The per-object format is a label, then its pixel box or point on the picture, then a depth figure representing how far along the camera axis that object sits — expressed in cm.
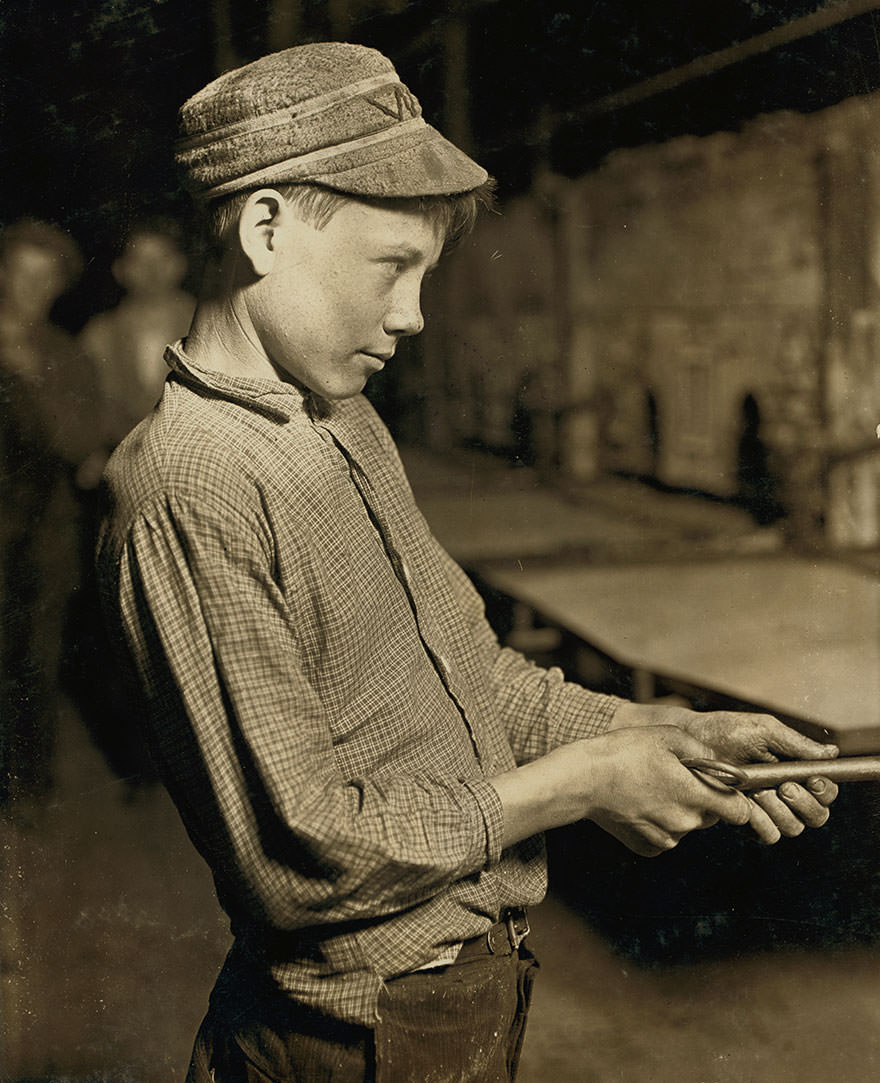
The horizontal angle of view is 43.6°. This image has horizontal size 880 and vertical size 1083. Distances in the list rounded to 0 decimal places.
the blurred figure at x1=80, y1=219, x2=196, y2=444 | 167
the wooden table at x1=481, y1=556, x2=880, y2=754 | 178
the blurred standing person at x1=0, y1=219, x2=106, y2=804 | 165
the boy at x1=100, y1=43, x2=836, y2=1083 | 88
